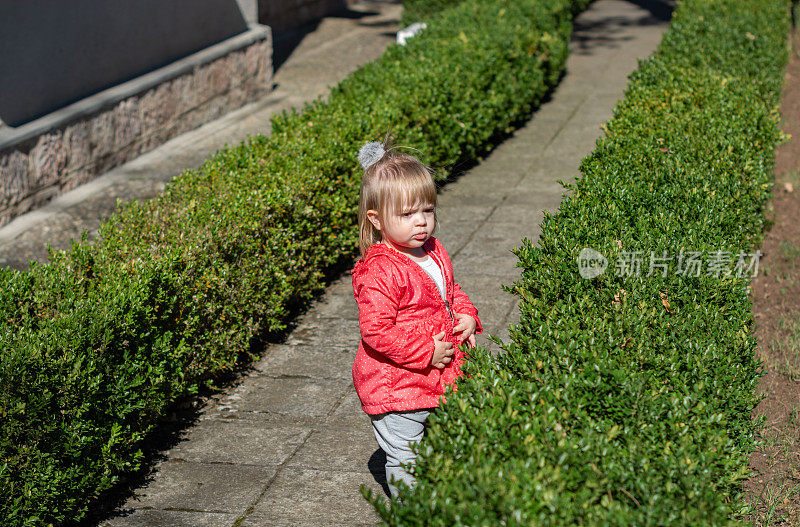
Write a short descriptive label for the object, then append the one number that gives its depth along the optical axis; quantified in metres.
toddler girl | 3.17
